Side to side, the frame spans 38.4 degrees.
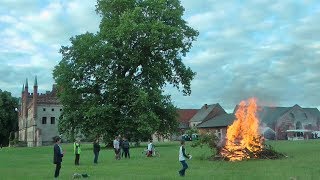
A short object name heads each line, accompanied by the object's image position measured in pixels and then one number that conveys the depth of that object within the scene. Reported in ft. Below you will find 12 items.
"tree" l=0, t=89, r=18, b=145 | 372.79
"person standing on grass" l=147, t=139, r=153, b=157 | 115.65
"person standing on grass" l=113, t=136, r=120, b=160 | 106.51
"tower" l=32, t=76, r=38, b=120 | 346.74
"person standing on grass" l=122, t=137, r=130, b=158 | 113.09
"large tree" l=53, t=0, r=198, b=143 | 166.71
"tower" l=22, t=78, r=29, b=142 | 382.40
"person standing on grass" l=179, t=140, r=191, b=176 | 62.80
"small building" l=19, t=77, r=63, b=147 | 342.64
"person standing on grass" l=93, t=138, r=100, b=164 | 94.57
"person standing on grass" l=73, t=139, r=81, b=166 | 89.50
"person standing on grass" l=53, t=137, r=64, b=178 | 61.54
